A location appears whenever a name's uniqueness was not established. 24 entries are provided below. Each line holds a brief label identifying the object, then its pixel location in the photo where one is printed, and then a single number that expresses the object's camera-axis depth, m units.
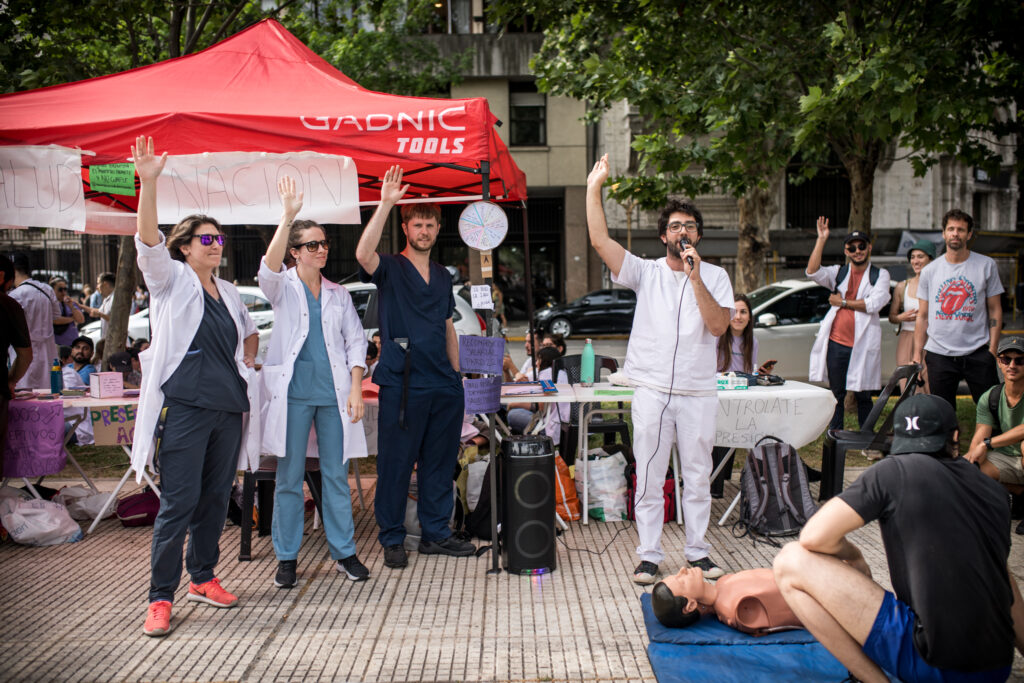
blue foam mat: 3.56
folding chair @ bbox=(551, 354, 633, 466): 6.59
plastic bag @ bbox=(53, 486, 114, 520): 6.14
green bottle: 6.20
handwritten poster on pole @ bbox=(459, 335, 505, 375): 5.07
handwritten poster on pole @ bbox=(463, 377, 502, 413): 5.03
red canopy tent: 4.93
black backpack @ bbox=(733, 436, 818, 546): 5.62
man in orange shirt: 7.73
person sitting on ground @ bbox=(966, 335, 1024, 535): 5.55
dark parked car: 21.23
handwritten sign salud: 4.82
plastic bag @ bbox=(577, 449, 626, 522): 6.02
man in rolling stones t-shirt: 6.55
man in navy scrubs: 5.02
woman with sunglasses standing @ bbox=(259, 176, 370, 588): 4.72
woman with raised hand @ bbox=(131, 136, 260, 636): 4.11
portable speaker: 4.89
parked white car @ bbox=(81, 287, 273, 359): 13.99
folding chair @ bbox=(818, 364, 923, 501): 5.96
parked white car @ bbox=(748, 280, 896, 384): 12.12
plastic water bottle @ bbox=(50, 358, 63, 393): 6.21
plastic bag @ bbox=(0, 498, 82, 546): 5.54
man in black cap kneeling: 2.90
